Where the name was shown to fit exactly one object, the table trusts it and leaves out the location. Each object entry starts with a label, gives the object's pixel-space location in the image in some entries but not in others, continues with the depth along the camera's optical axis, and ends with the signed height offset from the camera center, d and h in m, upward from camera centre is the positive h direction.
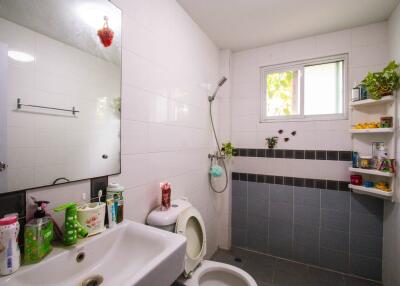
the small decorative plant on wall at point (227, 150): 2.09 -0.07
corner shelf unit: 1.53 +0.09
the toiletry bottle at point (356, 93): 1.70 +0.46
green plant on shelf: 1.47 +0.50
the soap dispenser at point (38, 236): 0.64 -0.33
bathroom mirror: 0.66 +0.20
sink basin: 0.61 -0.45
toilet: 1.19 -0.76
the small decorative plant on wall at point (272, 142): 2.11 +0.02
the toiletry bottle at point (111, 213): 0.91 -0.34
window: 1.94 +0.59
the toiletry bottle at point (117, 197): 0.94 -0.28
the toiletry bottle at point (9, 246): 0.57 -0.32
